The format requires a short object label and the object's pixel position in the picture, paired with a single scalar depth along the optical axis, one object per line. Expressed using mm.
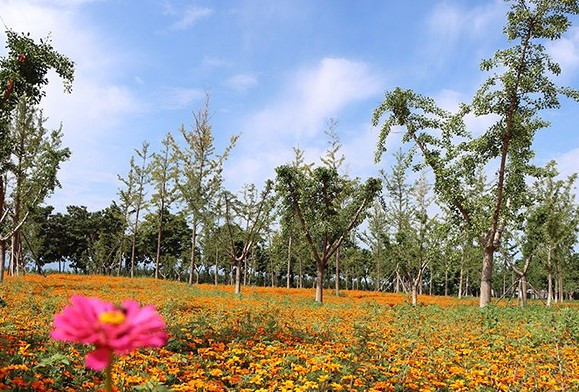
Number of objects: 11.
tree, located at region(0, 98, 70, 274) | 24938
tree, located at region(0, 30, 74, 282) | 13766
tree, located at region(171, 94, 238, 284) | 29953
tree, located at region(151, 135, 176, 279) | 35688
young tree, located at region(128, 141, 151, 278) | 36938
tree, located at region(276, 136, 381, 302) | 23562
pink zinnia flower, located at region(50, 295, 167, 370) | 1119
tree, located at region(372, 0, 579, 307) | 17359
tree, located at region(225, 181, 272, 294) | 27703
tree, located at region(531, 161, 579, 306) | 26395
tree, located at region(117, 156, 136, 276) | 37178
